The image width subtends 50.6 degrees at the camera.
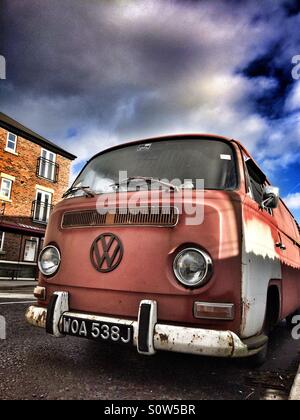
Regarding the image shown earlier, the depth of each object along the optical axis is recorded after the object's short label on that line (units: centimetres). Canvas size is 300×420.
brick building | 1984
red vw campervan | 229
